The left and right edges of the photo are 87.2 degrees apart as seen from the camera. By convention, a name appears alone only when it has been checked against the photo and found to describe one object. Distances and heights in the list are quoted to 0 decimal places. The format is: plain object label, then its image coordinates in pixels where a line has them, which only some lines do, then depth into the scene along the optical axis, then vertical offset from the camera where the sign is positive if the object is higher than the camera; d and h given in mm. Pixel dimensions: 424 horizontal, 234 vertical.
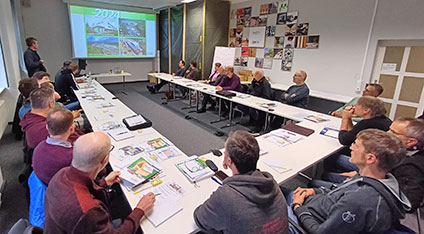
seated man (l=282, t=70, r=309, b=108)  3812 -501
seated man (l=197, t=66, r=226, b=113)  5320 -901
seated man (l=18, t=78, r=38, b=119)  2602 -432
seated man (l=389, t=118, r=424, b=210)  1383 -593
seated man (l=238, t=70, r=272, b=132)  4410 -648
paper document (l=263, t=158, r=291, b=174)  1733 -804
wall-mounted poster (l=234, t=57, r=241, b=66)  7145 -26
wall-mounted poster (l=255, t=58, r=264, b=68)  6435 -24
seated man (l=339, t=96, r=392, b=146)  2062 -464
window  3906 -451
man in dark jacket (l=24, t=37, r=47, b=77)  4754 -166
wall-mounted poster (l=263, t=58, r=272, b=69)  6205 -39
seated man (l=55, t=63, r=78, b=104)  3959 -580
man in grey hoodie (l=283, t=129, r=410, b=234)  1059 -641
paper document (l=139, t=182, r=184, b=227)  1224 -845
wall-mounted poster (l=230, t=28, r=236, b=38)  7168 +875
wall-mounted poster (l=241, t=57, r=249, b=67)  6916 -12
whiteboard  6711 +134
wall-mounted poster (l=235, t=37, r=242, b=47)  7031 +565
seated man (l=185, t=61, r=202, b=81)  6453 -423
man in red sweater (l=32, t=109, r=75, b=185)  1372 -609
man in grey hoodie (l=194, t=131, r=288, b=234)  965 -614
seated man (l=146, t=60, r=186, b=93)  6927 -864
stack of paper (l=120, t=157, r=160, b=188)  1487 -806
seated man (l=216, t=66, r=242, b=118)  4934 -491
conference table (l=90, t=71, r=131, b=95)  6548 -595
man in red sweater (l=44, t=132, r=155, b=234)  936 -624
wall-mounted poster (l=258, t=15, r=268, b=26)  6110 +1117
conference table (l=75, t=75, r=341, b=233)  1226 -798
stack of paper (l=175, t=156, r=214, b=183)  1573 -801
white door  3959 -132
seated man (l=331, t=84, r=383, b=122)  3128 -340
